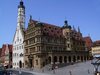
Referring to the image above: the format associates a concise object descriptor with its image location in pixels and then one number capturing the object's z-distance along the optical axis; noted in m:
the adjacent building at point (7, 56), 38.44
